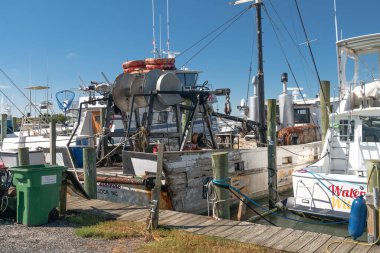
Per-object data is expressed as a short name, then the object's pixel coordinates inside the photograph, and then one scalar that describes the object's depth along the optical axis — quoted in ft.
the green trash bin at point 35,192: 20.71
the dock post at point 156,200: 20.13
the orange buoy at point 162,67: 57.50
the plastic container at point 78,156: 39.80
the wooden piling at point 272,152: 37.14
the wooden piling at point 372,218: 17.69
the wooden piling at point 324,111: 43.15
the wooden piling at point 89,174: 28.22
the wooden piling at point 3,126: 74.23
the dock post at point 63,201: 23.58
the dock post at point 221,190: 22.59
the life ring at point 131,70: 55.95
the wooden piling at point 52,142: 33.30
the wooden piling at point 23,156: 29.55
